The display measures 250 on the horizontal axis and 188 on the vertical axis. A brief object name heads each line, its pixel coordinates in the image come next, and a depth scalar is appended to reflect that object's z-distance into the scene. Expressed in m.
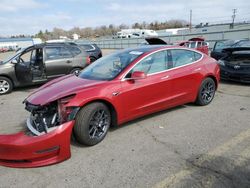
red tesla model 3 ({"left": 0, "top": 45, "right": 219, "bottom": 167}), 2.61
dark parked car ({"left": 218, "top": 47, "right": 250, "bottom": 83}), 5.97
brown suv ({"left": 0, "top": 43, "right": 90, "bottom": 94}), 6.41
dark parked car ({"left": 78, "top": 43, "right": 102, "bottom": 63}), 9.54
